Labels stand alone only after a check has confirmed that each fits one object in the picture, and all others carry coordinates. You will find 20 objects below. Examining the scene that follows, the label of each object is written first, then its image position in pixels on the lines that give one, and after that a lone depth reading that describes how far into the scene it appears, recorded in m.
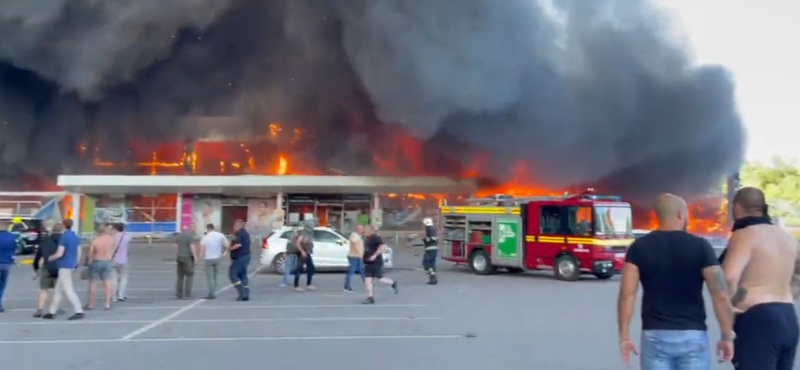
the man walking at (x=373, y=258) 13.40
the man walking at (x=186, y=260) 13.81
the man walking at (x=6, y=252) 11.85
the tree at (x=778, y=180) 54.94
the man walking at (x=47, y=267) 11.34
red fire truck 17.83
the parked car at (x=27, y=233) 26.78
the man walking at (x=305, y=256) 15.27
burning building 30.11
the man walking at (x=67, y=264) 11.09
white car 19.36
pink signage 34.19
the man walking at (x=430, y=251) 16.80
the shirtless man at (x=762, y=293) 4.37
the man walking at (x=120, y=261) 13.18
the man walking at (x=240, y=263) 13.73
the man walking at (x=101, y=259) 12.12
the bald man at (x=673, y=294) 4.29
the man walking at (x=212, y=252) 13.96
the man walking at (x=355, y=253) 14.93
